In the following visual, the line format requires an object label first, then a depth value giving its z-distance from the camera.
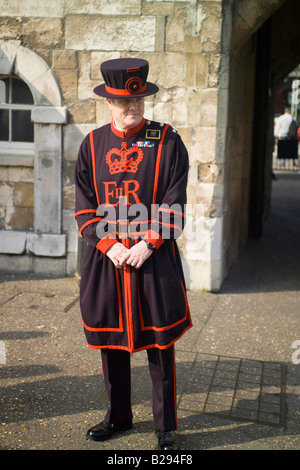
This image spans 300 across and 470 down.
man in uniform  3.17
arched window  6.70
